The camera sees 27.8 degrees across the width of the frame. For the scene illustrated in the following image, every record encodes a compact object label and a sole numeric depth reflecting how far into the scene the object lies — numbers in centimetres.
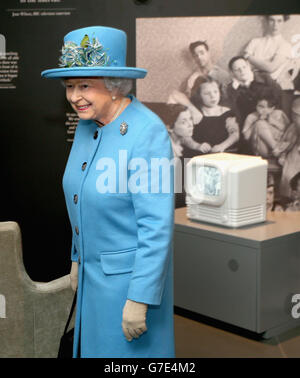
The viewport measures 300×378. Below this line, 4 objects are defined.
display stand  369
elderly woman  212
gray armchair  268
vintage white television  375
